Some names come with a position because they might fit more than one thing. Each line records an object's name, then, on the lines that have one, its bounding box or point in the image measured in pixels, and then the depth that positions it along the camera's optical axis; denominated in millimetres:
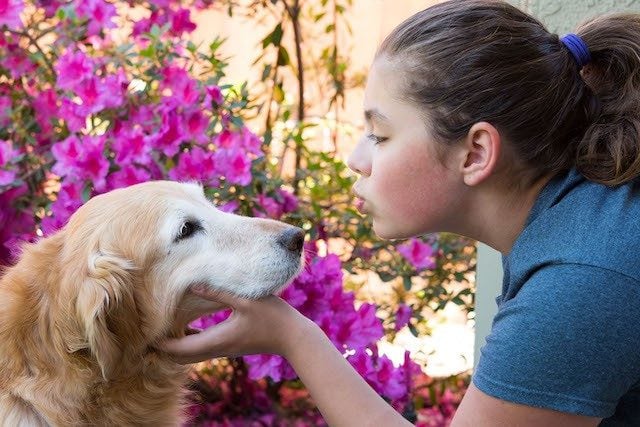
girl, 1701
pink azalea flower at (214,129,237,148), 3066
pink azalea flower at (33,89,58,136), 3307
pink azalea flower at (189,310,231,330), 2812
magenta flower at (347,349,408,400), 2963
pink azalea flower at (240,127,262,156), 3115
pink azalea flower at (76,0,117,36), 3215
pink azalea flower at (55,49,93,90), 3018
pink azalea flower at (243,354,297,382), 2918
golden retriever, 2074
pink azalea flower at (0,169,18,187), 3051
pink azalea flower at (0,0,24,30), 3172
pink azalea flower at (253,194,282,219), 3197
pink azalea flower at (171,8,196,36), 3426
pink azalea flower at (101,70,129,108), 3000
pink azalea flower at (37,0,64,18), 3520
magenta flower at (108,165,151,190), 2934
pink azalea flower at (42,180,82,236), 2949
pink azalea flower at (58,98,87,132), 3023
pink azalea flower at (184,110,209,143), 3016
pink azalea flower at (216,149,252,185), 3000
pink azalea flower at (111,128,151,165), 2926
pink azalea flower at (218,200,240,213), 3004
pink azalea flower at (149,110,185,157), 2967
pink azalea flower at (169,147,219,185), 2973
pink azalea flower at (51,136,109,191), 2904
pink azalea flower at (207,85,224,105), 3045
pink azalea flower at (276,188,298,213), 3299
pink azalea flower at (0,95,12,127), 3271
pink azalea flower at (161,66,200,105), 2988
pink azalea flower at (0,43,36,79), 3438
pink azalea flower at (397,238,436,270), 3355
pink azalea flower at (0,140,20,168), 3037
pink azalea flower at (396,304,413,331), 3393
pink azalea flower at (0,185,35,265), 3254
